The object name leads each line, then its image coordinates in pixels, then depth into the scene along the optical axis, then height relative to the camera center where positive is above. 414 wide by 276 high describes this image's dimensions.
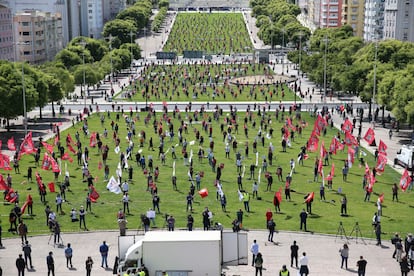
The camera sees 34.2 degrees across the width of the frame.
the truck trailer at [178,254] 24.91 -8.39
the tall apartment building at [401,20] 113.25 +1.42
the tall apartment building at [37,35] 120.44 -1.91
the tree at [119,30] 154.75 -1.05
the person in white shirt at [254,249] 28.73 -9.36
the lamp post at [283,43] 145.50 -3.53
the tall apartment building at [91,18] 180.45 +1.90
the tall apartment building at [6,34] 110.69 -1.61
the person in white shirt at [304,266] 26.72 -9.38
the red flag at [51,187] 38.78 -9.30
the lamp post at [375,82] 67.12 -5.41
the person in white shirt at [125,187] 39.19 -9.34
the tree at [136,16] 181.75 +2.60
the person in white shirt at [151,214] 34.28 -9.49
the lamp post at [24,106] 57.88 -7.11
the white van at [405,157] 46.97 -9.13
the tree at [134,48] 132.44 -4.52
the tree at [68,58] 106.81 -5.22
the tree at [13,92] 60.69 -6.19
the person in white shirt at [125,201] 36.81 -9.51
